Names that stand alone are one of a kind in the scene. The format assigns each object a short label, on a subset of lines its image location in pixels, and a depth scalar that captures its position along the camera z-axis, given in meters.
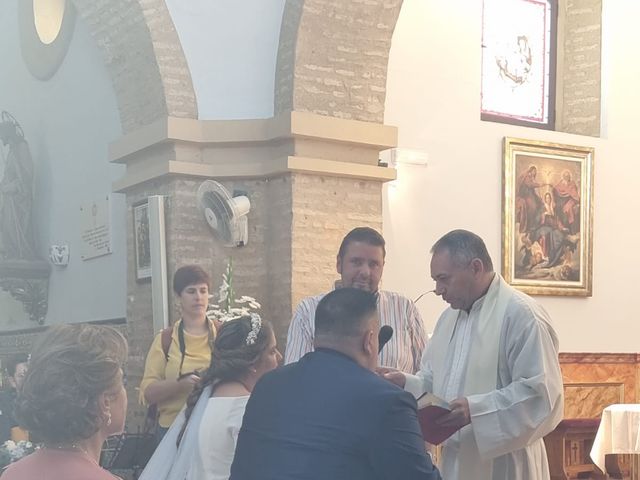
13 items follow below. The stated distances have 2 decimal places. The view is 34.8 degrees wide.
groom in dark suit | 2.70
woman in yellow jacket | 6.02
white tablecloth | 9.00
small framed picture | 8.43
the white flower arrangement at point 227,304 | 6.73
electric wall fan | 7.76
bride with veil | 3.59
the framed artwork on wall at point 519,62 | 10.30
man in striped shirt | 4.54
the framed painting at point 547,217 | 9.83
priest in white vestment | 3.92
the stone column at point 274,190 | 7.80
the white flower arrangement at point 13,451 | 5.02
